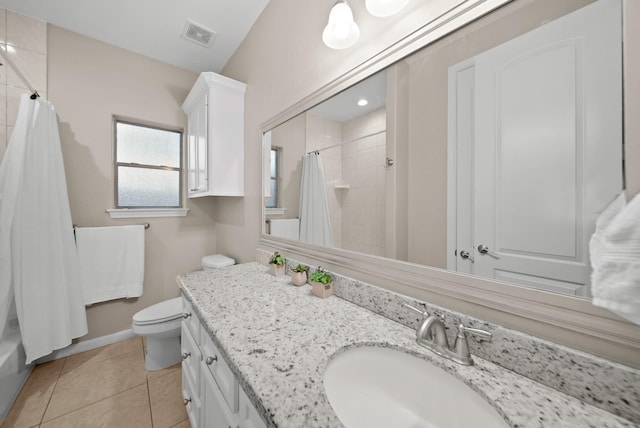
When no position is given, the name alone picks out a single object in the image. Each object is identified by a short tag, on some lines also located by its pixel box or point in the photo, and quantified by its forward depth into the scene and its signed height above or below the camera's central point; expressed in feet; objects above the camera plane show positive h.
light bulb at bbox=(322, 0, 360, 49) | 3.19 +2.64
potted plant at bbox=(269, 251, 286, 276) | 4.64 -1.07
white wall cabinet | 6.07 +2.13
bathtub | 4.37 -3.23
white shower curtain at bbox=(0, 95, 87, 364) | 4.75 -0.56
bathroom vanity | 1.52 -1.30
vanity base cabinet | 2.22 -2.11
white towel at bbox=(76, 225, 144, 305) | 6.40 -1.44
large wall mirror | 1.67 +0.63
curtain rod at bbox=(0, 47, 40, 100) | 4.53 +2.85
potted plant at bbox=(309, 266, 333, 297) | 3.45 -1.10
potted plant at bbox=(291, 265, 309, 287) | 3.99 -1.10
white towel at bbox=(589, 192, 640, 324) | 1.28 -0.31
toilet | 5.40 -2.85
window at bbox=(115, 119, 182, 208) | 7.27 +1.54
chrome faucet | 1.99 -1.17
